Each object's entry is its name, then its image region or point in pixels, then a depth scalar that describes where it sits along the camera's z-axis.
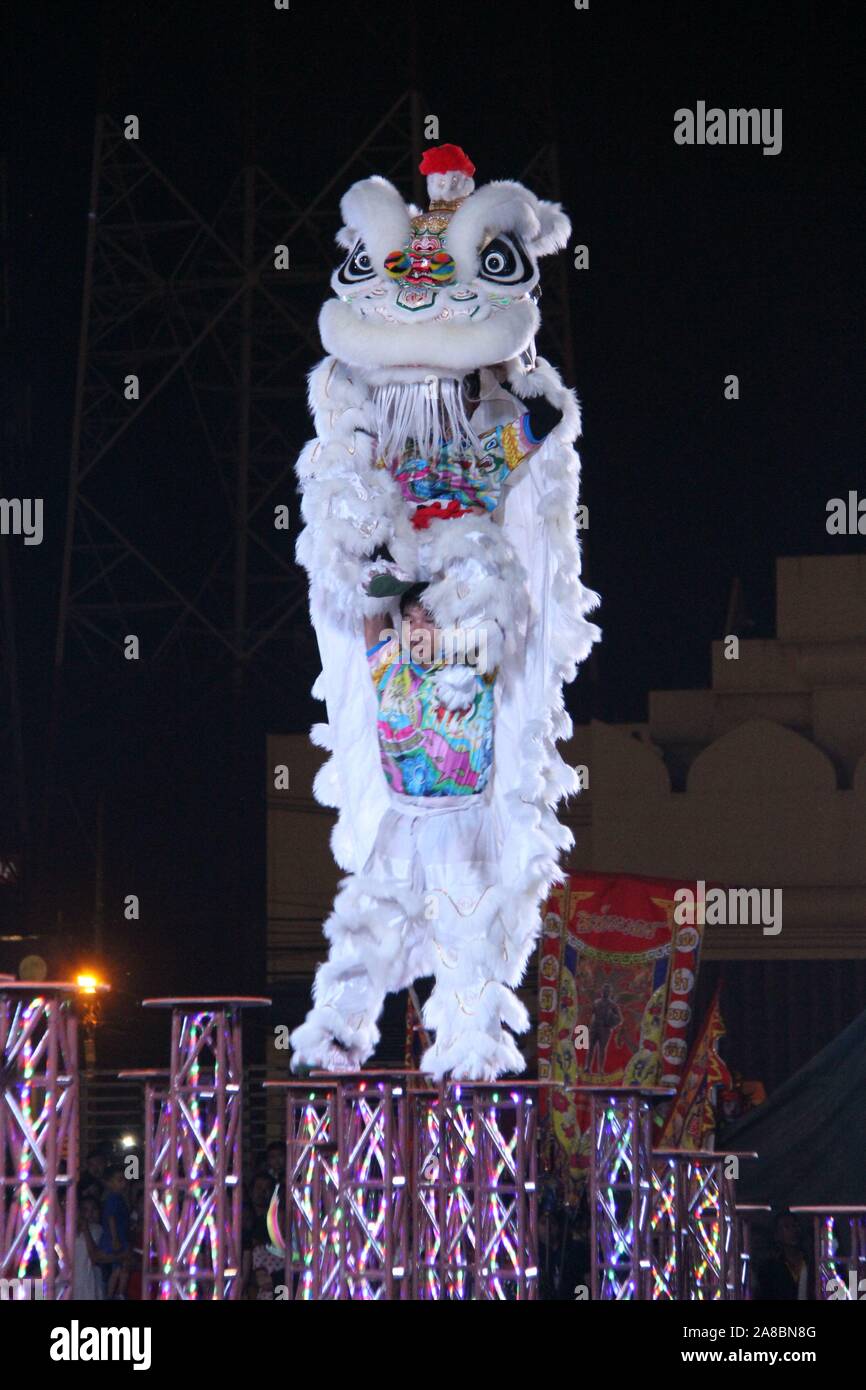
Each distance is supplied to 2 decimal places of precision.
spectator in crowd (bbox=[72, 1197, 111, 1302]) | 15.08
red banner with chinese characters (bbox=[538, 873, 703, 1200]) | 17.73
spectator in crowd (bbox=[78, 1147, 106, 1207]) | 16.12
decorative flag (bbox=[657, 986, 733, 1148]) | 17.80
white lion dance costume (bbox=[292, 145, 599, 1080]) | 13.05
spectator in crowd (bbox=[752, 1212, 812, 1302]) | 16.36
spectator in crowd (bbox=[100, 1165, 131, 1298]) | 15.62
